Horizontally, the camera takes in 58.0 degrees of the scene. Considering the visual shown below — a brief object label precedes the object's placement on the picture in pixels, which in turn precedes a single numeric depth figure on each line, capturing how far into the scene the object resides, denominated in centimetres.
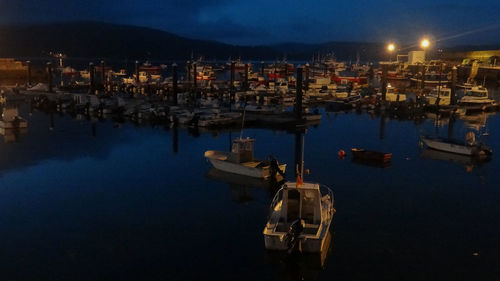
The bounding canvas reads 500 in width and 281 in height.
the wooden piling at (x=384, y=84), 5262
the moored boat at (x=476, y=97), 5200
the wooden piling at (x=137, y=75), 6970
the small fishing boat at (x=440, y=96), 5207
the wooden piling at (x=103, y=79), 6666
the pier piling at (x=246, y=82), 6264
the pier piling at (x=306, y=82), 6575
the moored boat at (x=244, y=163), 2312
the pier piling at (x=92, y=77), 5675
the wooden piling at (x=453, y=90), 5168
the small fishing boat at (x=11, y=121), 3678
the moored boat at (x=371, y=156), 2705
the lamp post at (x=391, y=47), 11938
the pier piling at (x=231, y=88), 5341
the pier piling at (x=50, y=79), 6005
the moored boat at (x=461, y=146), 2854
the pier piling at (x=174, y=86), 4819
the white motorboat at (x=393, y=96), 5392
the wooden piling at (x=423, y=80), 6900
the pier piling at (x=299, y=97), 4108
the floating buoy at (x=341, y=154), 2856
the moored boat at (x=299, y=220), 1395
